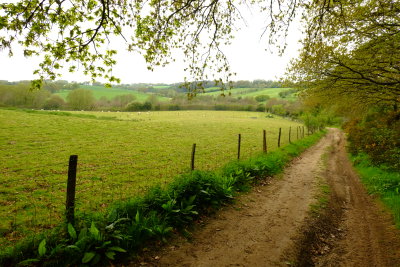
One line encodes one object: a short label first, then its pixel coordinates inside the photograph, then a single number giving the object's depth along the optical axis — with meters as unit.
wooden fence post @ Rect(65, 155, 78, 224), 4.61
